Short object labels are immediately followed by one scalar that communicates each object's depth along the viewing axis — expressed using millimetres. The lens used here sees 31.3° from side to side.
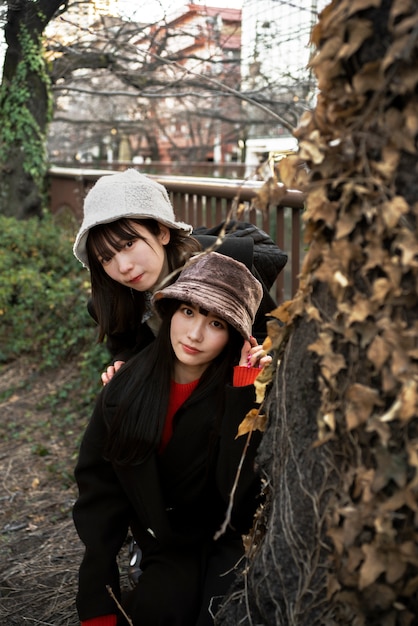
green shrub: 6695
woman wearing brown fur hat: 2357
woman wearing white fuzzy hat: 2705
